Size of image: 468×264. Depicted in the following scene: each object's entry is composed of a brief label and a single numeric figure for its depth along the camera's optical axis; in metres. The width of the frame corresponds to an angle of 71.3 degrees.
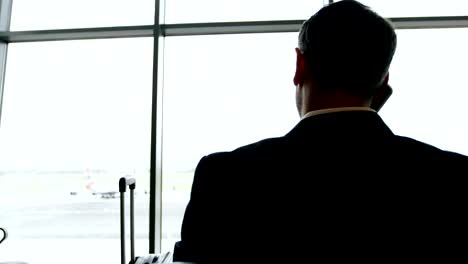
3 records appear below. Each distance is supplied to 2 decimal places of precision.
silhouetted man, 0.53
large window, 1.97
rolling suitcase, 1.36
